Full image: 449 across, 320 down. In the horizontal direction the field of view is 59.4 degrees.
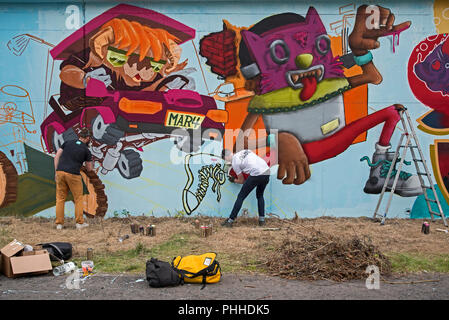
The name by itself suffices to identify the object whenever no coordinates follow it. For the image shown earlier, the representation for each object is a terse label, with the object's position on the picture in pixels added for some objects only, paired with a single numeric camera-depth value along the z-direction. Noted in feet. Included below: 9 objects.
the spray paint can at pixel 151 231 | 23.00
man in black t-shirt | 24.79
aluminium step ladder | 25.49
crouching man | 24.98
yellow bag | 15.15
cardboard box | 15.88
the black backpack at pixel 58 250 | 17.87
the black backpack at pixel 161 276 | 14.75
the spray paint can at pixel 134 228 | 23.58
